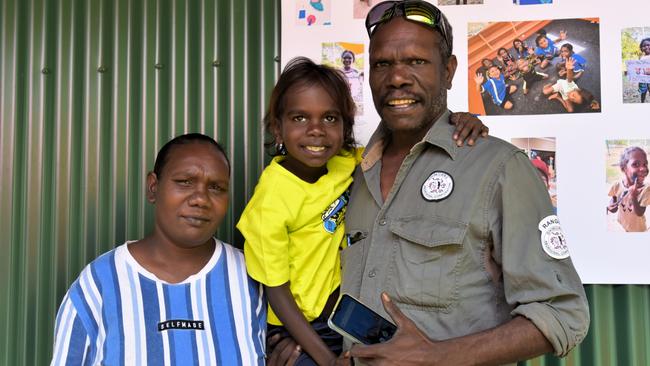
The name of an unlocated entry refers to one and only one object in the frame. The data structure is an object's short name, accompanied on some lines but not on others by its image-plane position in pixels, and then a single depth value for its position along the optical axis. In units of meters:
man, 1.88
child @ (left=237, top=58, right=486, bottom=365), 2.47
